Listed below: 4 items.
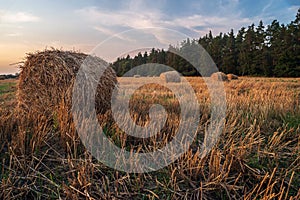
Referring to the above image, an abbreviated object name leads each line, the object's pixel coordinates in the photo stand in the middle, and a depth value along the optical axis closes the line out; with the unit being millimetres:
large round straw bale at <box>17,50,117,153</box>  4414
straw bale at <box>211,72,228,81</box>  17116
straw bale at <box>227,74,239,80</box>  21469
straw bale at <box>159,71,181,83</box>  16438
